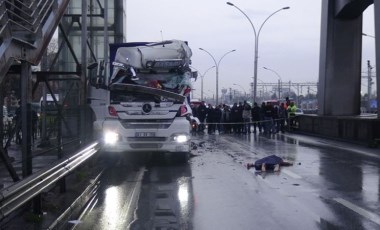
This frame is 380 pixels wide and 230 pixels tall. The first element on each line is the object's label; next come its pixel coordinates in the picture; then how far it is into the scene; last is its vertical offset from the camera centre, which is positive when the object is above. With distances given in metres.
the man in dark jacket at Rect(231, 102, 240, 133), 30.02 -0.84
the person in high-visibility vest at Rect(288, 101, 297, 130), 30.38 -0.64
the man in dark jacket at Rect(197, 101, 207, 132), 31.38 -0.72
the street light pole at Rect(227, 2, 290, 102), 41.78 +4.22
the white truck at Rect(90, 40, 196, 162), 13.58 -0.16
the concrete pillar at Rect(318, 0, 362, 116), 25.78 +2.19
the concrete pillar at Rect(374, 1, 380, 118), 20.16 +2.69
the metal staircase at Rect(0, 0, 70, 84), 7.59 +1.21
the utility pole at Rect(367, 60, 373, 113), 63.78 +4.25
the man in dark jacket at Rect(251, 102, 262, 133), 29.38 -0.69
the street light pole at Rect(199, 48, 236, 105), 64.12 +3.66
